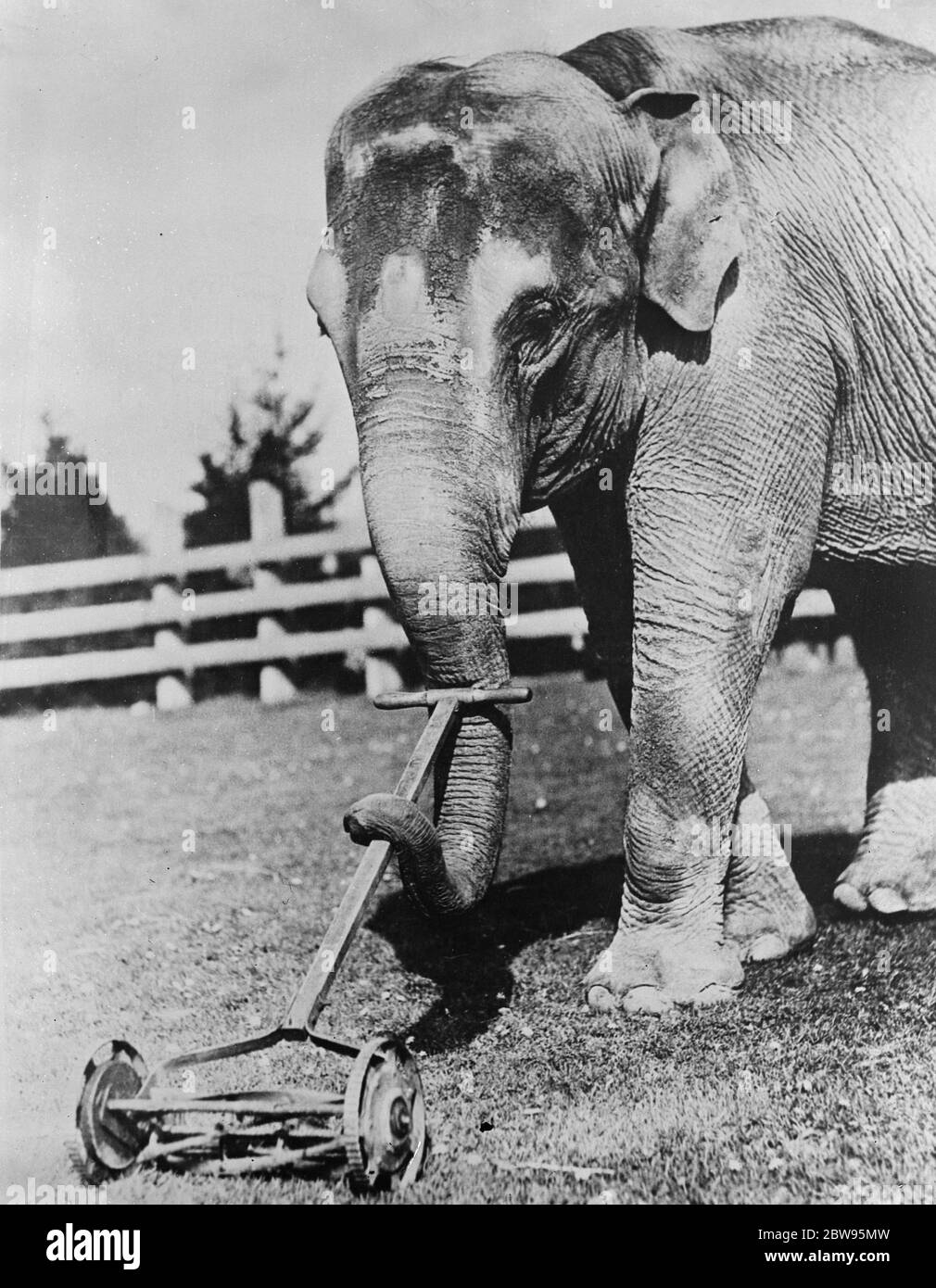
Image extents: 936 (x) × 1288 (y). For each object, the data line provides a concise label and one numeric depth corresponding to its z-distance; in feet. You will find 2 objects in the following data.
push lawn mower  11.39
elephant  14.21
